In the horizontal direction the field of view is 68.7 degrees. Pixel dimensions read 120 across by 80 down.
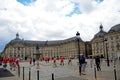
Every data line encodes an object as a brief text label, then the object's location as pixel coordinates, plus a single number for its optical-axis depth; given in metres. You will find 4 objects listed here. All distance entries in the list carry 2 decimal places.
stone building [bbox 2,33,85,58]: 66.48
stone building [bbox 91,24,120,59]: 38.83
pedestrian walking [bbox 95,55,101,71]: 10.04
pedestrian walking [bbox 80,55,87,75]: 8.63
